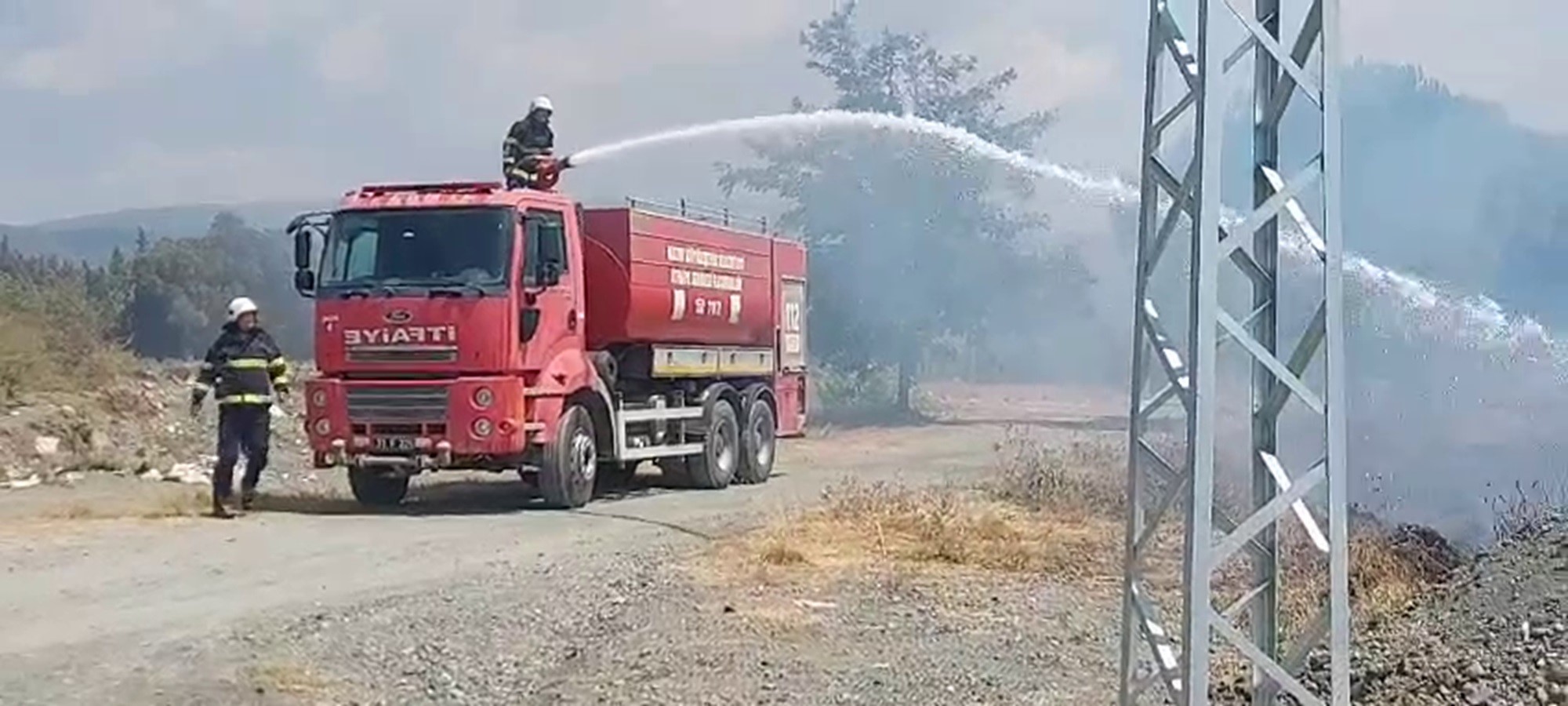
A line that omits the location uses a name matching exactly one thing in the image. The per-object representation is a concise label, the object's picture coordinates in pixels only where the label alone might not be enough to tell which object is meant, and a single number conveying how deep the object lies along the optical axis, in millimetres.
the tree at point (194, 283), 34875
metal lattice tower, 5254
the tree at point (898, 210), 33156
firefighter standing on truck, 16219
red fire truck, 14984
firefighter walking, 14930
